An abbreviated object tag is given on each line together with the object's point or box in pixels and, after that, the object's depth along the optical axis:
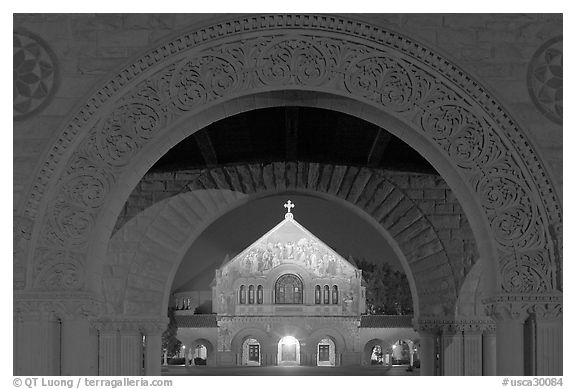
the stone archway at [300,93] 9.41
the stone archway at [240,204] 14.56
